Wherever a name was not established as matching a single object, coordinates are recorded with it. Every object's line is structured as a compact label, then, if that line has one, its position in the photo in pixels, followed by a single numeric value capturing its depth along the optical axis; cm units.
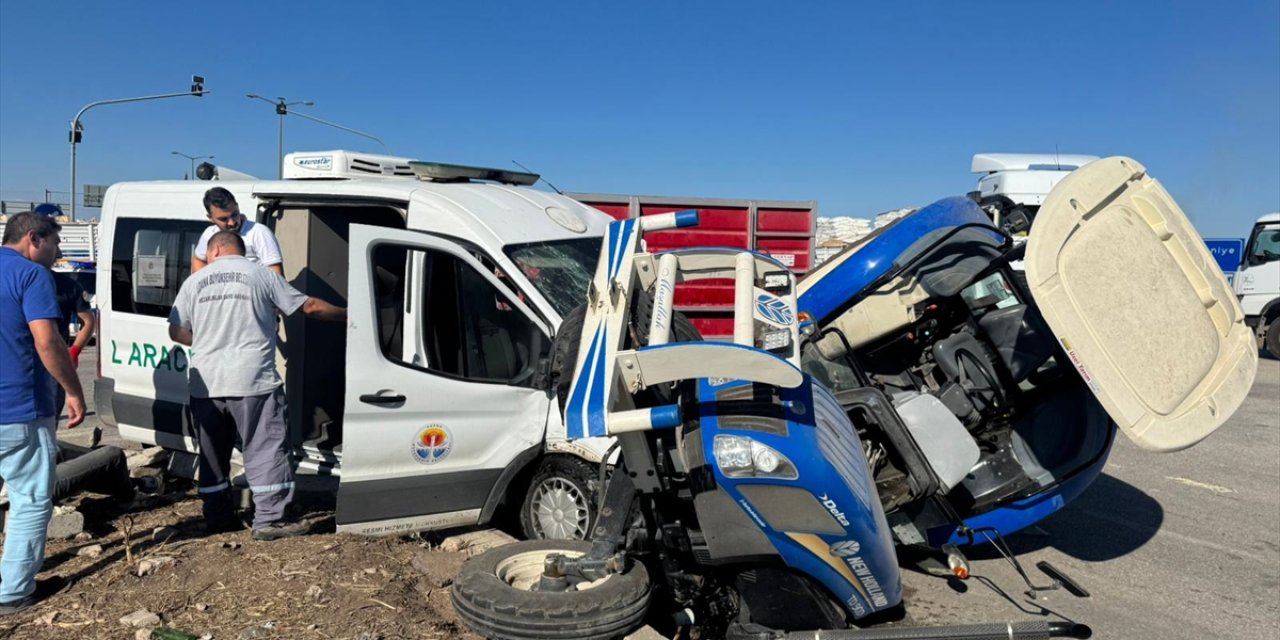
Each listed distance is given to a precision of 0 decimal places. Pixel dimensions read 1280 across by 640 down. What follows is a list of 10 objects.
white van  482
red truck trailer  1084
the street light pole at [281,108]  2527
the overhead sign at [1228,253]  1998
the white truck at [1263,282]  1739
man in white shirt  566
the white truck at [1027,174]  1519
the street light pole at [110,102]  2389
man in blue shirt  397
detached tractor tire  310
